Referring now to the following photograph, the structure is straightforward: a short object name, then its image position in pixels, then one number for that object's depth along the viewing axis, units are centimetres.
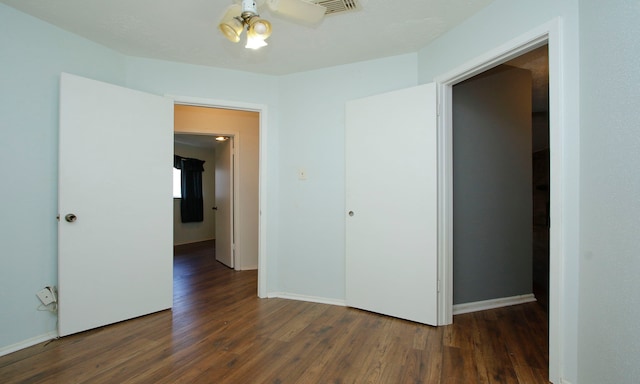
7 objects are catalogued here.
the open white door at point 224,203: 417
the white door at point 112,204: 207
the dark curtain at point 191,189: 623
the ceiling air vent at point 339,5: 175
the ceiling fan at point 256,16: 142
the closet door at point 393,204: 224
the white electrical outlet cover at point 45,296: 201
